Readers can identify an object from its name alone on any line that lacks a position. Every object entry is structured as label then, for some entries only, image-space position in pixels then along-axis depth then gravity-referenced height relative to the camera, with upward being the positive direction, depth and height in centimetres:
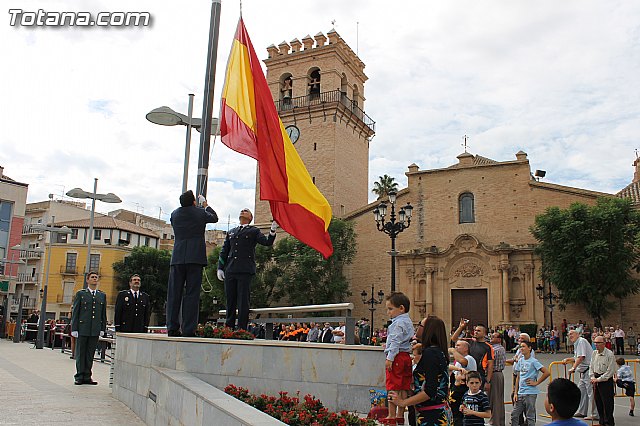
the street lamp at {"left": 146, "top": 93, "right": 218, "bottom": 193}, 1141 +385
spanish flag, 887 +262
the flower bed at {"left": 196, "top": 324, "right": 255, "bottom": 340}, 780 -16
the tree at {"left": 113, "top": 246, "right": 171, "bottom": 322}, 5281 +428
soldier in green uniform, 992 -18
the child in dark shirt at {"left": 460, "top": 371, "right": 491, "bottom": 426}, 604 -77
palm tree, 5306 +1240
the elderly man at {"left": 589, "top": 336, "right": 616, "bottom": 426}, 980 -76
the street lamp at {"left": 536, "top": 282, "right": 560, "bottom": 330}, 3420 +191
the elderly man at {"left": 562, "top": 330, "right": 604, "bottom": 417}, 1088 -60
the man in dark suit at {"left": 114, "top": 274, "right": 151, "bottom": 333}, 1043 +12
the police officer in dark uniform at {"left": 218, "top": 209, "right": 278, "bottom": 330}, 886 +84
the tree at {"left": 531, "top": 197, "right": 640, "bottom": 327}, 3169 +420
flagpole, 860 +319
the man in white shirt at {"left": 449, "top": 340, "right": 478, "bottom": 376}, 751 -39
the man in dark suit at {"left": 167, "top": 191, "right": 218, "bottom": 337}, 772 +72
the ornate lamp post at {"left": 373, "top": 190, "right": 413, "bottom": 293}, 2116 +413
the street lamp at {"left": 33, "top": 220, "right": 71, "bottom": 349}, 2353 -9
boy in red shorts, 584 -29
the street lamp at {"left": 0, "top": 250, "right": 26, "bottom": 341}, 3439 -41
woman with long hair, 478 -42
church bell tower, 4462 +1603
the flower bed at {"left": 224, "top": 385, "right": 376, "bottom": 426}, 526 -81
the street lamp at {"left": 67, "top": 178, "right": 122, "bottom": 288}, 1944 +399
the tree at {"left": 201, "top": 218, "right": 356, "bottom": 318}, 3966 +332
